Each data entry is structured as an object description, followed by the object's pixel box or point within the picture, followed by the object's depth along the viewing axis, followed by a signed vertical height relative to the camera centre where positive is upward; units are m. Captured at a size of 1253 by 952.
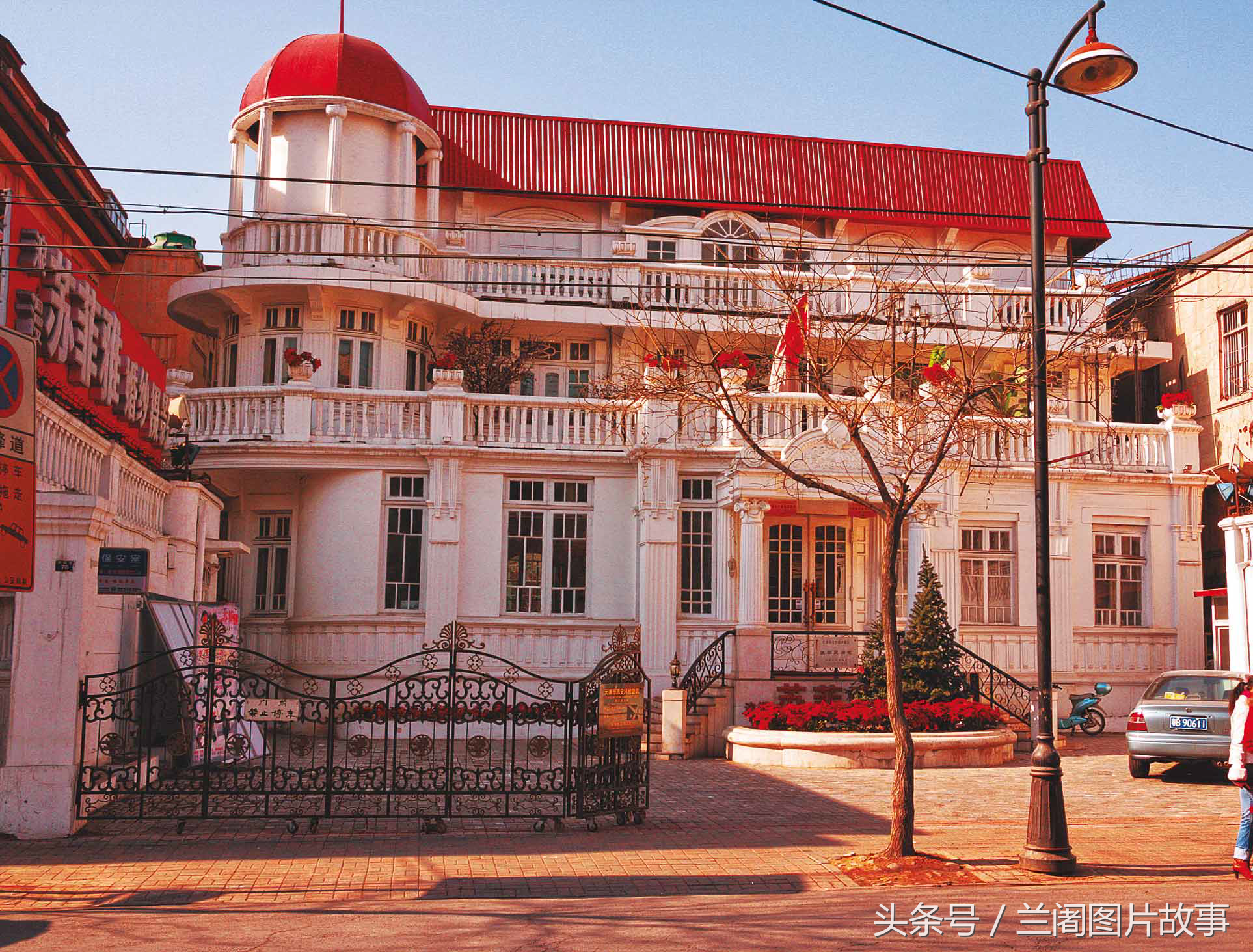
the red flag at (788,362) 18.77 +4.26
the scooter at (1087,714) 22.36 -1.81
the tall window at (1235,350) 26.48 +5.66
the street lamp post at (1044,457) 10.88 +1.42
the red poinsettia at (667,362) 14.11 +2.88
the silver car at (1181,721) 16.53 -1.41
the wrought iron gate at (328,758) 12.48 -1.62
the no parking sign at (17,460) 10.62 +1.20
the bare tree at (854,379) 12.16 +3.47
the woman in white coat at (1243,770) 10.72 -1.31
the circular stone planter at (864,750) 18.12 -2.02
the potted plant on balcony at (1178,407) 24.61 +4.08
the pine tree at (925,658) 19.67 -0.73
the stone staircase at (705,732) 19.81 -1.95
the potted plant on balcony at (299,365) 22.17 +4.20
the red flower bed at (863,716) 18.61 -1.58
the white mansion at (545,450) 22.19 +2.84
